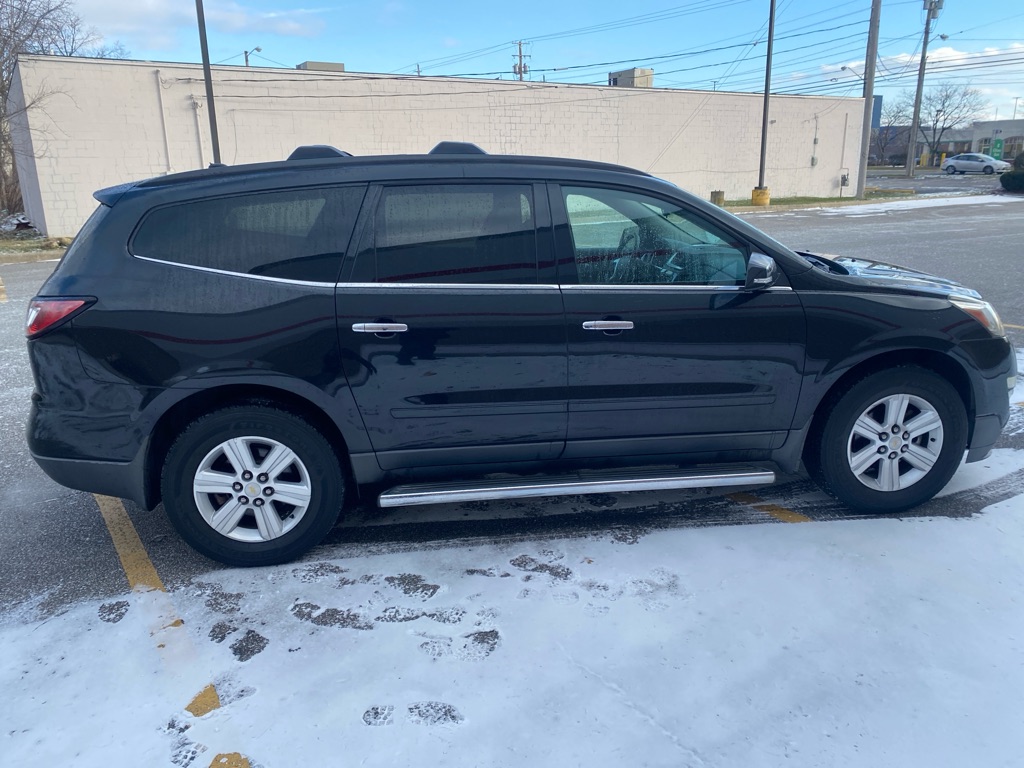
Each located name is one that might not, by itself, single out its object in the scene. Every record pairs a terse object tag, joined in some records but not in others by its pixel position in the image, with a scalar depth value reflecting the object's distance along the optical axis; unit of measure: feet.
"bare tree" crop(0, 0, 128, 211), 74.33
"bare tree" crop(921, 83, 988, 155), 282.97
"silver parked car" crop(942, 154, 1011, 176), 175.94
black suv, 10.75
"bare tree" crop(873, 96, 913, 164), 292.40
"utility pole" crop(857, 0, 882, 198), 98.58
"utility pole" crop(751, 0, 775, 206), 90.63
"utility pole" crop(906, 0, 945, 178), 150.20
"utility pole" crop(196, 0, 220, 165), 60.08
